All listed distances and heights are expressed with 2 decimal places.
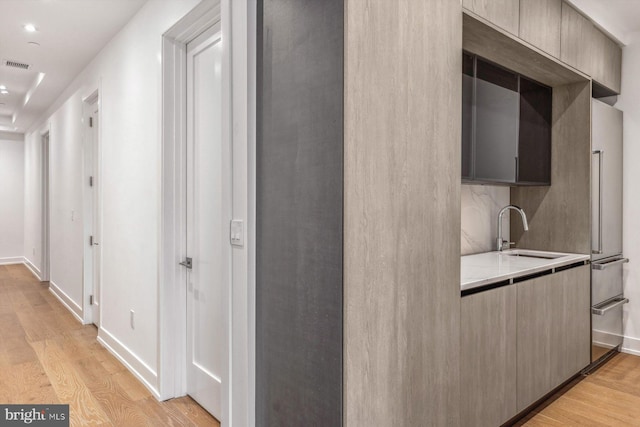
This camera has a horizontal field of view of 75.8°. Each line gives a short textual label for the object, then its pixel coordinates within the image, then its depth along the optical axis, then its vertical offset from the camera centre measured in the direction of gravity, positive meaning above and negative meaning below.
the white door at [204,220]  2.29 -0.07
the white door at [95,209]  3.95 -0.03
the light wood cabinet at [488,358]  1.85 -0.72
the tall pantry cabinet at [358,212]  1.34 -0.02
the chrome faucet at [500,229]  2.92 -0.16
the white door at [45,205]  6.33 +0.03
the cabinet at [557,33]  2.03 +1.04
